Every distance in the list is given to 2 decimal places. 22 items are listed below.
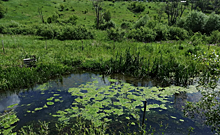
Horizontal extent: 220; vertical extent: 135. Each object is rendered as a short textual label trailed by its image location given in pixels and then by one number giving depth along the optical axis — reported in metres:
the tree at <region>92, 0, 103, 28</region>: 52.34
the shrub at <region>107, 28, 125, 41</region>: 25.89
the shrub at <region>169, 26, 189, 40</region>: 27.55
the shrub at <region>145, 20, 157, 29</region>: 29.21
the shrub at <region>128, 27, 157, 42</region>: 25.70
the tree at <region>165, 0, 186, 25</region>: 49.16
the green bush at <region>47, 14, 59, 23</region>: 46.80
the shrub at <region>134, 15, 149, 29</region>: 32.67
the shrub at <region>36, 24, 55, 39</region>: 28.00
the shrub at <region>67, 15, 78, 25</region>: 44.11
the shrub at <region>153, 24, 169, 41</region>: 27.05
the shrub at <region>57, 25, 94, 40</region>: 27.50
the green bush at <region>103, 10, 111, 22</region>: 51.84
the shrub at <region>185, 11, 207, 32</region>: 31.96
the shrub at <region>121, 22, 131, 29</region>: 40.74
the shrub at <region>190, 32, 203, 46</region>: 21.77
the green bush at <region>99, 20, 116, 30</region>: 39.96
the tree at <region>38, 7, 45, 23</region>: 48.94
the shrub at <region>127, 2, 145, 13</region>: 67.81
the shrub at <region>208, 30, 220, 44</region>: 24.94
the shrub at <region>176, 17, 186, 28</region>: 35.16
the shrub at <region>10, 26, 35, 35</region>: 34.50
